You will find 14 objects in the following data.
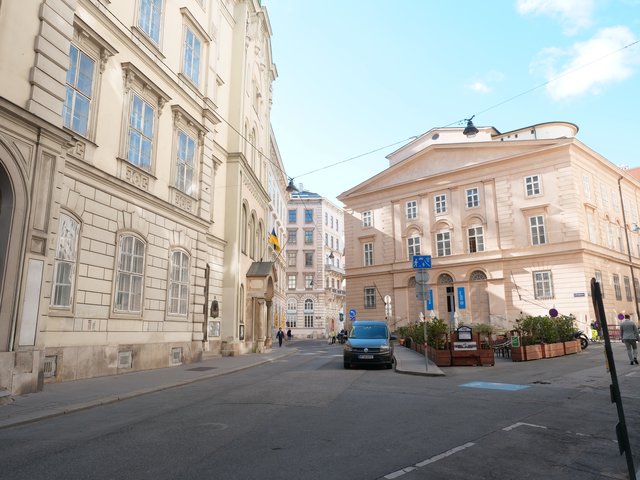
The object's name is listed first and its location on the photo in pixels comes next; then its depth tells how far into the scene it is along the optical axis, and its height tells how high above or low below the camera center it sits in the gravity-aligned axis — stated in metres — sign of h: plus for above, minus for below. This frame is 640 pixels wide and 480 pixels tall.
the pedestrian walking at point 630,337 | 16.38 -0.39
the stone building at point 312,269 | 72.56 +9.27
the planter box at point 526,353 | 18.92 -1.10
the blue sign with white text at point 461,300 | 42.06 +2.39
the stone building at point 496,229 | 37.31 +8.89
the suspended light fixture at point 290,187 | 25.59 +7.87
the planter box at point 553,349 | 20.06 -1.02
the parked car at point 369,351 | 16.64 -0.85
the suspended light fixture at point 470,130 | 21.48 +9.24
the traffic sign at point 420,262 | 16.23 +2.24
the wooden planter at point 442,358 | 17.56 -1.17
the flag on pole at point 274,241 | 39.22 +7.37
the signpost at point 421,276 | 15.99 +1.76
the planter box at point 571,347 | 21.62 -0.98
